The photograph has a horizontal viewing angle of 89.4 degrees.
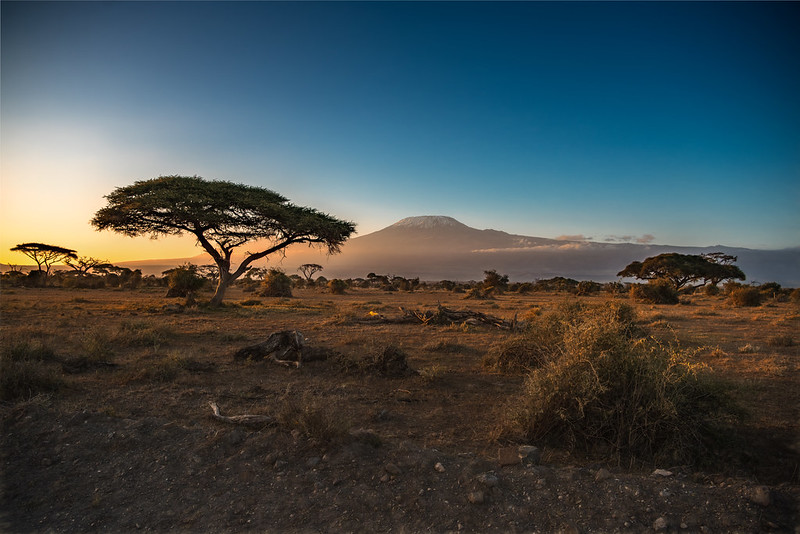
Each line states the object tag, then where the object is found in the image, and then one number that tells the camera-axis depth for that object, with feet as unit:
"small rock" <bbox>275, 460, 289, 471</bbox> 12.26
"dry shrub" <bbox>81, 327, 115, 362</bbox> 25.17
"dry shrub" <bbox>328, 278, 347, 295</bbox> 125.39
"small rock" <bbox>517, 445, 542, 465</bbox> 12.28
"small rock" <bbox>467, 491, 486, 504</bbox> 10.50
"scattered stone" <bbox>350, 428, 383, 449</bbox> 13.44
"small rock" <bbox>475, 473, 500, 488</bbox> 11.02
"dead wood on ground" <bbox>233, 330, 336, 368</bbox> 26.89
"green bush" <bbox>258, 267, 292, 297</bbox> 102.42
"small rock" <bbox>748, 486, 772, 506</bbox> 9.75
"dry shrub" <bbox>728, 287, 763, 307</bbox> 86.38
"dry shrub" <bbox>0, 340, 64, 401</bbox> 17.73
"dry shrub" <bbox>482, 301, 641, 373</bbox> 25.31
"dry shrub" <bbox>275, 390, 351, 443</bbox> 13.32
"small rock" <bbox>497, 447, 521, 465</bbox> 12.25
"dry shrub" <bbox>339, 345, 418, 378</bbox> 24.16
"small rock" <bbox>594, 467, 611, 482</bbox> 11.16
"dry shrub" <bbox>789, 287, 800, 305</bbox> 100.92
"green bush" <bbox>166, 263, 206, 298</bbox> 80.23
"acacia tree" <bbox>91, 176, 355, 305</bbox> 57.57
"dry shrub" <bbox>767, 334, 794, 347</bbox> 36.01
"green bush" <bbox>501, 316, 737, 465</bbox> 13.52
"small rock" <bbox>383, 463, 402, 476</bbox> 11.83
